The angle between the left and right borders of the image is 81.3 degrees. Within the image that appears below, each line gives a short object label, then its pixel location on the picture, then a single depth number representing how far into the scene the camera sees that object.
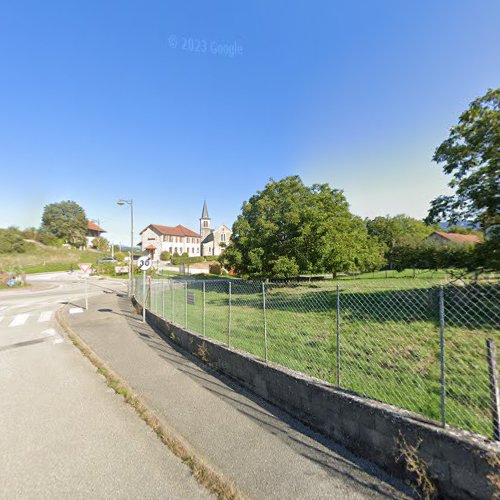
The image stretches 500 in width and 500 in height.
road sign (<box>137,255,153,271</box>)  12.39
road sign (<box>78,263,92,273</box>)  16.08
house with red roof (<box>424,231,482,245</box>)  64.54
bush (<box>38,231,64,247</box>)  65.56
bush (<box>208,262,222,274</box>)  47.91
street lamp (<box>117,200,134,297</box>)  19.65
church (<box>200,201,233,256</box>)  77.50
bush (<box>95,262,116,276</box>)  45.50
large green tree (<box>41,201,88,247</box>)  70.19
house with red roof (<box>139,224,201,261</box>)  73.25
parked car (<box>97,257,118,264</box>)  48.67
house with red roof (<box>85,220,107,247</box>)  81.45
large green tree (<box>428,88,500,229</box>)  11.70
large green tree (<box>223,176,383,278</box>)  19.00
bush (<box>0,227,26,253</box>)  53.12
